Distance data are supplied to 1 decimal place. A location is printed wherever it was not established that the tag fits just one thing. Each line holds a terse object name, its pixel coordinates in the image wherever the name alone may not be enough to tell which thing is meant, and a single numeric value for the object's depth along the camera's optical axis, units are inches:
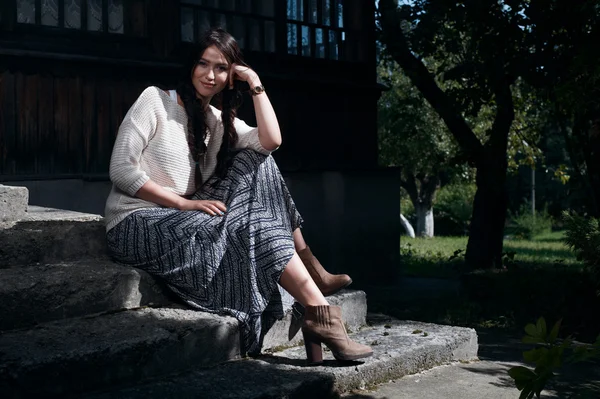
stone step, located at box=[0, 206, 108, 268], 153.9
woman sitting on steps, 149.0
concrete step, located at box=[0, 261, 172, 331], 134.0
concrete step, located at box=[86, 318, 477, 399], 126.7
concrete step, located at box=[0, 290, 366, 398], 116.7
